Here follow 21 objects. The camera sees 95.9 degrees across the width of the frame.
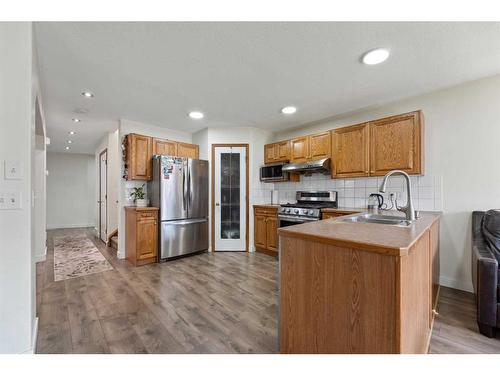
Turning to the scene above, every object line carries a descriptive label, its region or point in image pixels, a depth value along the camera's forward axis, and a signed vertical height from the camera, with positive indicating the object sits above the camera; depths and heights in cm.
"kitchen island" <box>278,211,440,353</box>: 90 -47
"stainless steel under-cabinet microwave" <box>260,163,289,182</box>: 392 +26
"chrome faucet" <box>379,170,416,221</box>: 167 -16
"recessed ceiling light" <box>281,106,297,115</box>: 325 +114
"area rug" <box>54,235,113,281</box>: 307 -114
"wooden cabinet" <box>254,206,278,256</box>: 375 -72
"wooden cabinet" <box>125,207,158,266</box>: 333 -70
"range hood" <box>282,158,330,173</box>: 333 +32
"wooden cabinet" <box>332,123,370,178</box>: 297 +50
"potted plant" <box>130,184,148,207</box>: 365 -13
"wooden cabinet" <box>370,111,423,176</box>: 258 +52
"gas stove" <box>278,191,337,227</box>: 326 -30
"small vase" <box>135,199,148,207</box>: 364 -22
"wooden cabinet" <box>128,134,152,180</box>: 363 +53
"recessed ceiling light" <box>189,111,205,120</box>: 342 +114
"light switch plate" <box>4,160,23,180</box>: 140 +13
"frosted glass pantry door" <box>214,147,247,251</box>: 416 -15
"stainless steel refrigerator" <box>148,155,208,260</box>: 352 -23
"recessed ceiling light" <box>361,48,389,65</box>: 188 +113
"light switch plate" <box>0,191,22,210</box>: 138 -7
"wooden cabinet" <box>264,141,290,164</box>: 395 +65
